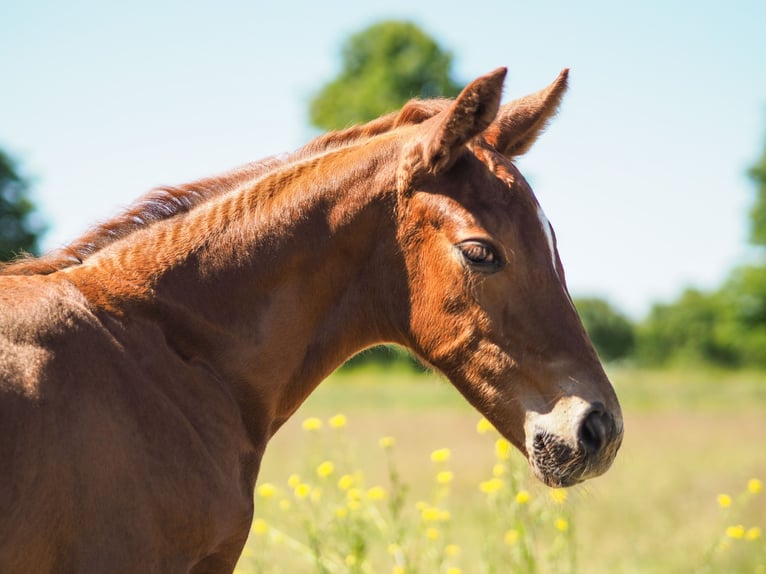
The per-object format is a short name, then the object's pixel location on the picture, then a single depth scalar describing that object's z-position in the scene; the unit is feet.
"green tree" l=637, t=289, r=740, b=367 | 209.67
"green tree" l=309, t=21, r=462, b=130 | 147.33
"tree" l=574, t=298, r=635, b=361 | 230.68
